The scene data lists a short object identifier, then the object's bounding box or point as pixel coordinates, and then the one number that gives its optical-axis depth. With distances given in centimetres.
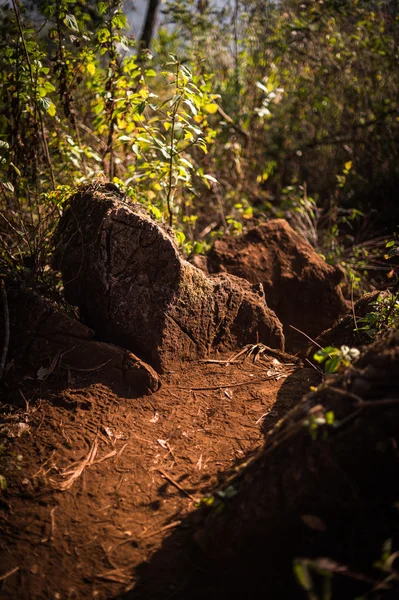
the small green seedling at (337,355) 193
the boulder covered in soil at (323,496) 169
